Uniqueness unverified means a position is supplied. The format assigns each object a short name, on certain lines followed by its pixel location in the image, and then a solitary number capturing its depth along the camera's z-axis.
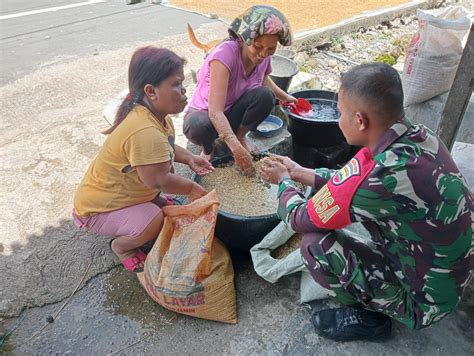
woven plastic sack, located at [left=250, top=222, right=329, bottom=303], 2.09
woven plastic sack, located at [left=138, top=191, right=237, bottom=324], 1.98
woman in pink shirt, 2.39
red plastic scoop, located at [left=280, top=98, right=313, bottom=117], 3.15
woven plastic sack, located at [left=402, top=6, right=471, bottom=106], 2.79
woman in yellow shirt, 1.93
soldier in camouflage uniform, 1.42
